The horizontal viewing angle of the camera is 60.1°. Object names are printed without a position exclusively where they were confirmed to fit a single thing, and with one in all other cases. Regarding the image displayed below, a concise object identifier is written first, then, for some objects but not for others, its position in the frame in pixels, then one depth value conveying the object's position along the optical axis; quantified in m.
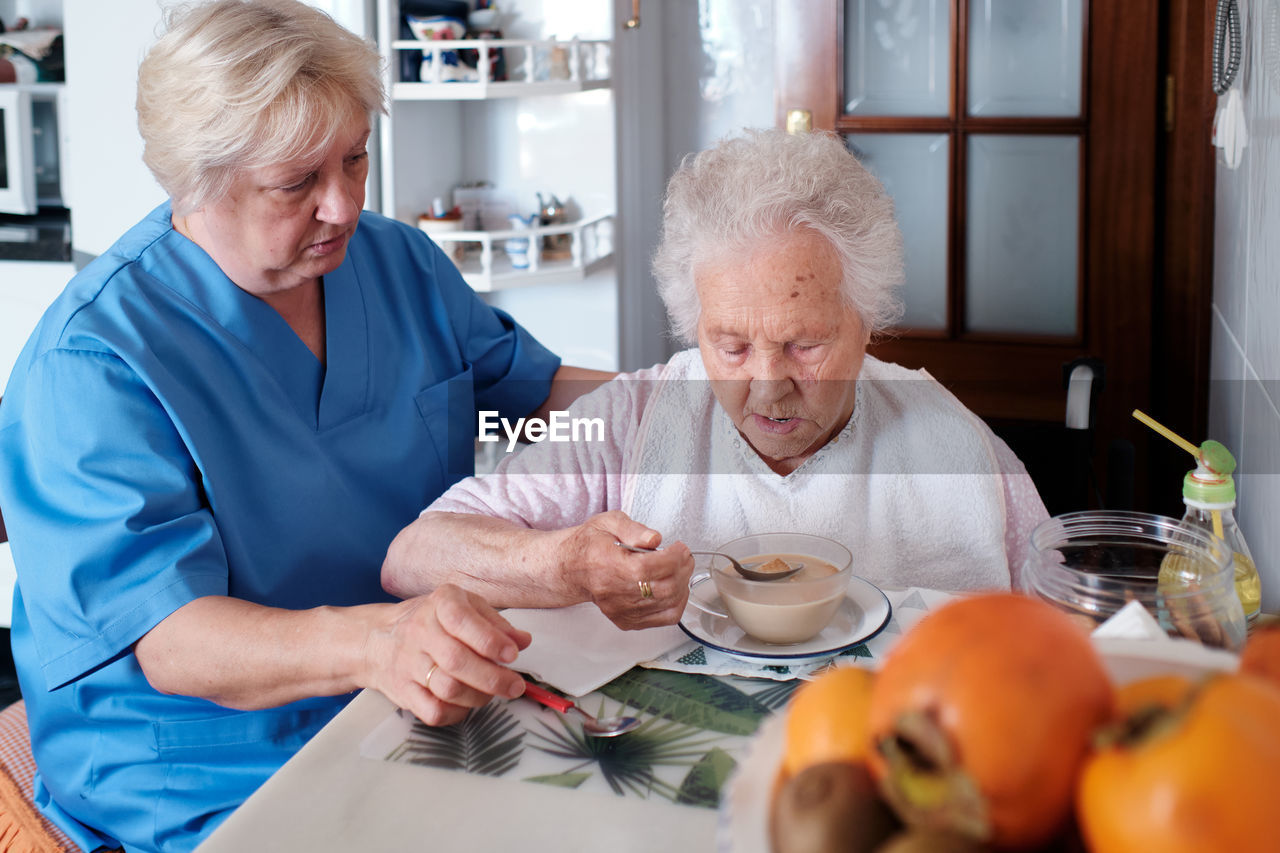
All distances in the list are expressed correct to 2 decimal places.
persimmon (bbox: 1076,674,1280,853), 0.37
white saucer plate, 1.02
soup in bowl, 1.05
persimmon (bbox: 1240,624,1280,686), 0.47
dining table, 0.79
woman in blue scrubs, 1.16
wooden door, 2.30
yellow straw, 1.05
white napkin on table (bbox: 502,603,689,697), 1.02
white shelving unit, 2.37
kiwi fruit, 0.43
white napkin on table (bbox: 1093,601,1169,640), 0.76
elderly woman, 1.31
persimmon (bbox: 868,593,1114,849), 0.40
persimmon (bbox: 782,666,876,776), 0.47
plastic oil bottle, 1.02
